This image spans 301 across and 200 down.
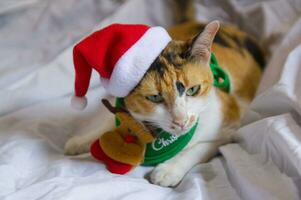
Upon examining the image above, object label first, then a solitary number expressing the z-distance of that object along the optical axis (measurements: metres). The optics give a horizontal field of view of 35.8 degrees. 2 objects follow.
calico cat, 0.79
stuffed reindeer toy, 0.86
